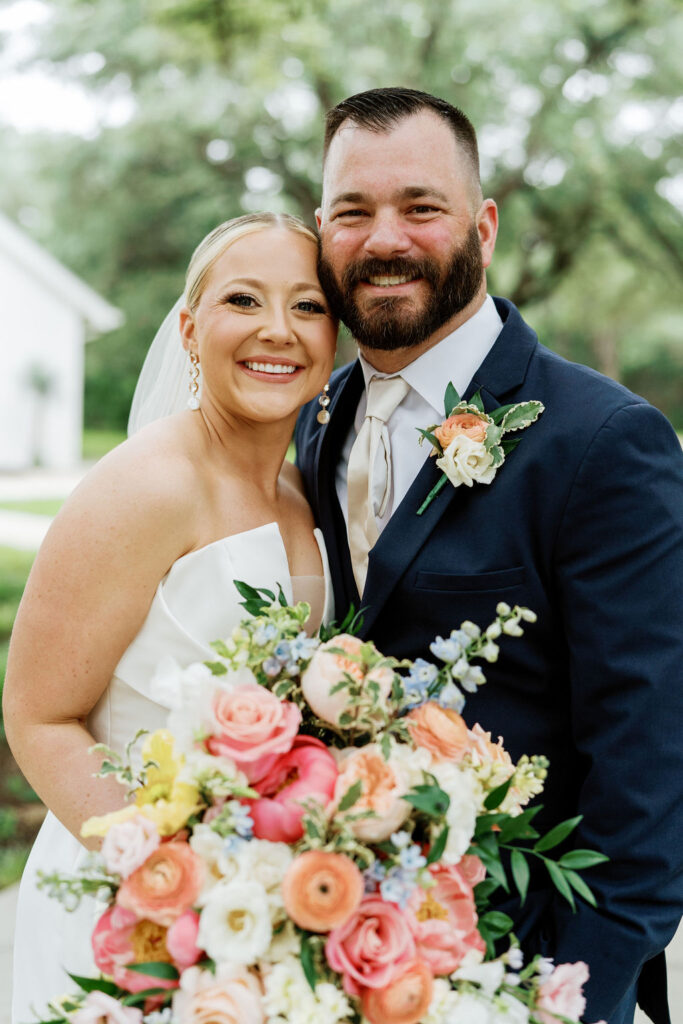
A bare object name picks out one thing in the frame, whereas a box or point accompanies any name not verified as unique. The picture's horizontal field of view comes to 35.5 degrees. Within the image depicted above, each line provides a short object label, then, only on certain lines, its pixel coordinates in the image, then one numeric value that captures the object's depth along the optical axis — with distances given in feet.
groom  7.34
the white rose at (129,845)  5.18
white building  77.61
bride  7.64
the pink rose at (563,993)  5.68
